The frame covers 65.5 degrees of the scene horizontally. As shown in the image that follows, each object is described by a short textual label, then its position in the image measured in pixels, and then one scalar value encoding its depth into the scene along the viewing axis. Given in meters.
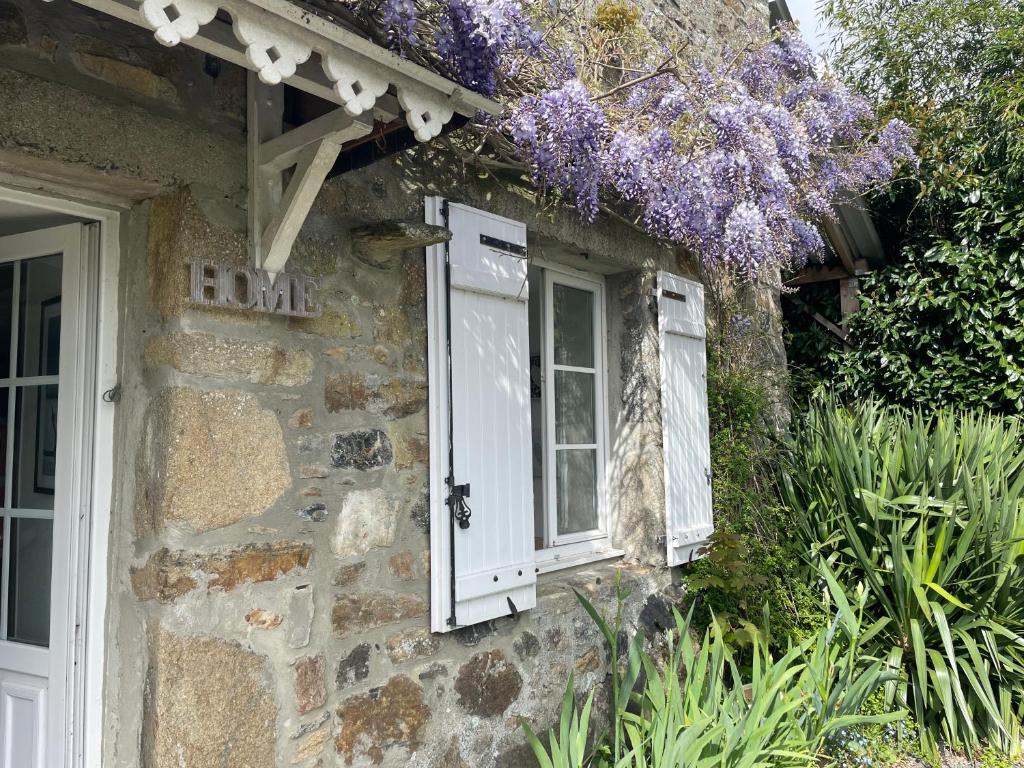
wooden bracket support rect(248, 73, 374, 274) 1.91
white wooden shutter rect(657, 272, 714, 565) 3.63
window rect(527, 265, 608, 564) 3.38
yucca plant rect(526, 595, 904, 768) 2.32
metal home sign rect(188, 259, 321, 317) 1.95
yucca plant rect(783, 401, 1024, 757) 3.42
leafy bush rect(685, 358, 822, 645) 3.66
